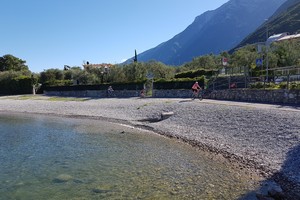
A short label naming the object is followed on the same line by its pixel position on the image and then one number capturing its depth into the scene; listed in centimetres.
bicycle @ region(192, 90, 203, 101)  2486
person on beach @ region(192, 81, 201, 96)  2434
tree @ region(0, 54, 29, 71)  6867
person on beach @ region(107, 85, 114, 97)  3465
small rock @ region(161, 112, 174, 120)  1946
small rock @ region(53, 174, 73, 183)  896
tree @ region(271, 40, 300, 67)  3731
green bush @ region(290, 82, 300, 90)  1702
